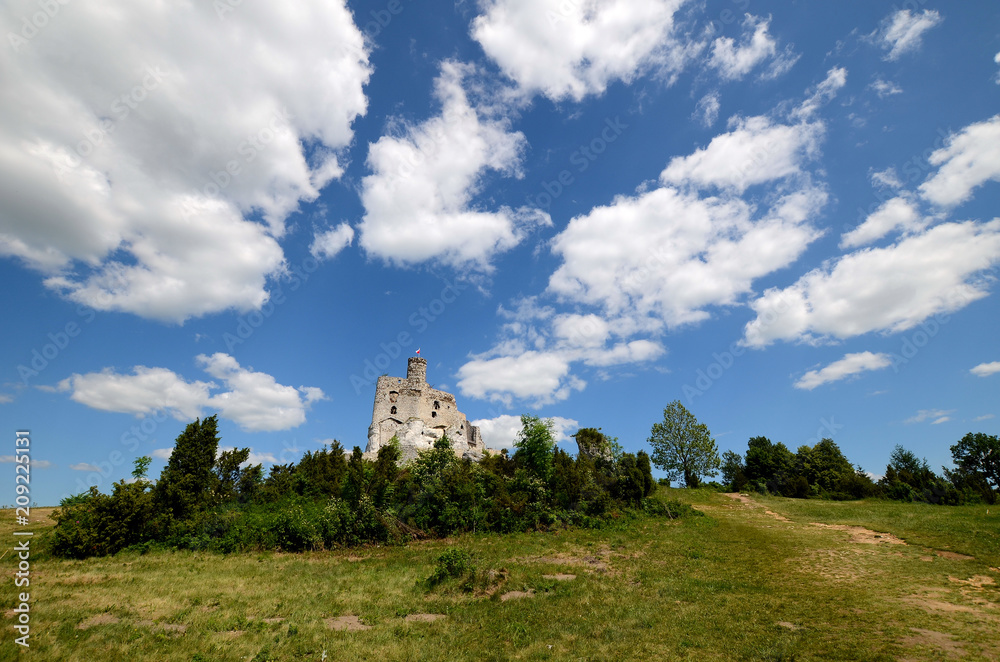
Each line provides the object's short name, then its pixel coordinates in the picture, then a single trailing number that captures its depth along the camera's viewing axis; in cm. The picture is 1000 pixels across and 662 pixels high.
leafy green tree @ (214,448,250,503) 2503
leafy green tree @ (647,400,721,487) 4934
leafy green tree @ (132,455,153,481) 2229
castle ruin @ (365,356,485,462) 5234
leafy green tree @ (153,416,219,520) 2205
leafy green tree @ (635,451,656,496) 3151
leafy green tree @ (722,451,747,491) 5811
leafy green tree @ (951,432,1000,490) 4503
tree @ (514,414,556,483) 3503
